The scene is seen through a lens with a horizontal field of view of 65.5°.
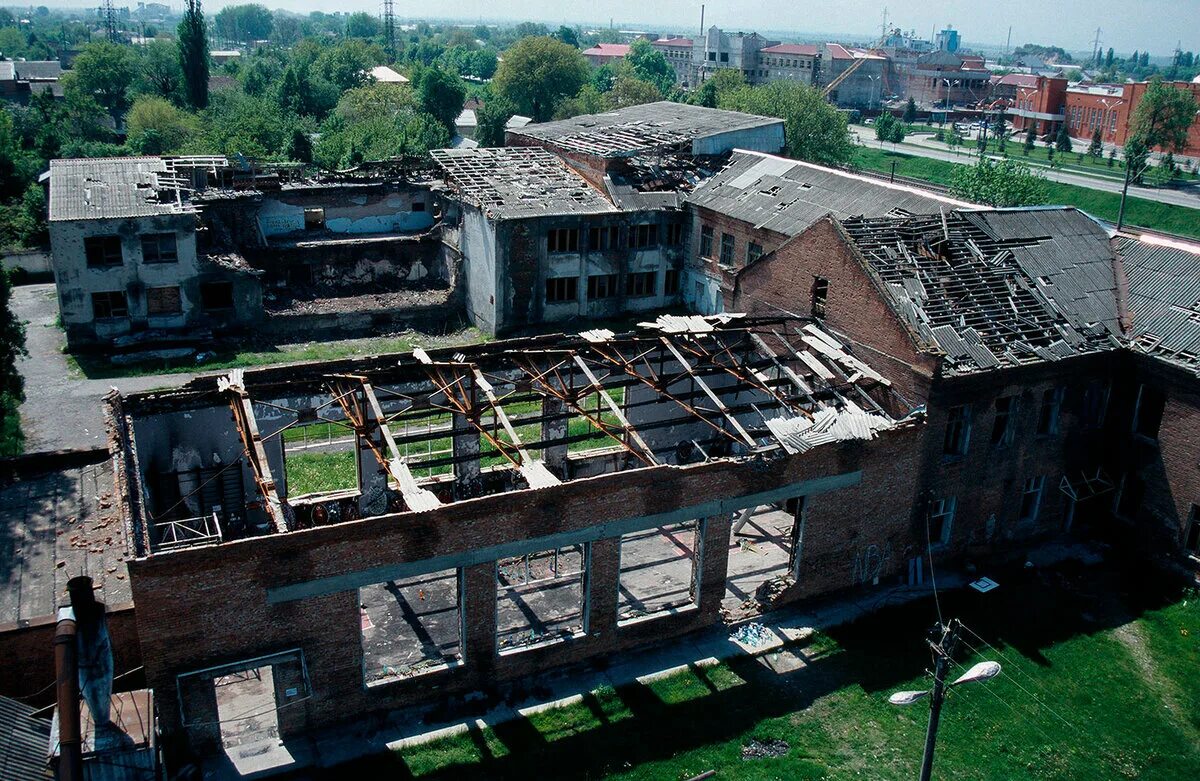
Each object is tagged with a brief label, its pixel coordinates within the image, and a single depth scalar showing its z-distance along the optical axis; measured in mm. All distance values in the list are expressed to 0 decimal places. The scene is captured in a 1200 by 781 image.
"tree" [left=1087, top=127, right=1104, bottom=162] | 105938
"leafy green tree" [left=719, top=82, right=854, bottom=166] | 71062
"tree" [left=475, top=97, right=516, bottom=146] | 93438
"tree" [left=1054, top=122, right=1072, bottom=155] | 110375
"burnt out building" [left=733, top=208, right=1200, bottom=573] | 25219
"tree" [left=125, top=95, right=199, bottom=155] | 74688
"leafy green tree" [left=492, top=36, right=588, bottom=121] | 109188
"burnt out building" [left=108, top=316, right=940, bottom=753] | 17828
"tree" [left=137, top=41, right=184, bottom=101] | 105250
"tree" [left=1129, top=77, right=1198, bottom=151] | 92625
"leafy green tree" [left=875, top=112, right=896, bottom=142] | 109938
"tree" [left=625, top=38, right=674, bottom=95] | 153750
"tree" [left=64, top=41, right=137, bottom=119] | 105438
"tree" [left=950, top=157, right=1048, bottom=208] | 51250
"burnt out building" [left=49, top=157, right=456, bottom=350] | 40250
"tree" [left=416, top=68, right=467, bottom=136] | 97688
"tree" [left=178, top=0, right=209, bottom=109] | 93562
